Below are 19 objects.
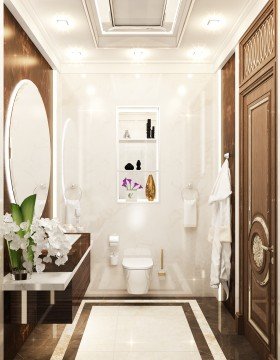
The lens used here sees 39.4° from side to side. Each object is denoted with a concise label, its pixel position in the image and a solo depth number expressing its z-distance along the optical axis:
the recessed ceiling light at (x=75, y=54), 3.97
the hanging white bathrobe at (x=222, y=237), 3.65
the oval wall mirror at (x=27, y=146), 2.70
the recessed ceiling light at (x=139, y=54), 3.99
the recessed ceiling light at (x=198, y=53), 3.92
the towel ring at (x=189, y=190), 4.35
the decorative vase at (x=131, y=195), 4.36
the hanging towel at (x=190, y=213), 4.29
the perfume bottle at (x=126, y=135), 4.44
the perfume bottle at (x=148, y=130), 4.38
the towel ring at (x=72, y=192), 4.31
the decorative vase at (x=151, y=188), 4.32
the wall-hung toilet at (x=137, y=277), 3.91
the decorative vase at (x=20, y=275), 2.42
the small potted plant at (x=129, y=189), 4.36
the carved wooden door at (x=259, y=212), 2.55
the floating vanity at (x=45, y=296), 2.37
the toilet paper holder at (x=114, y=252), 4.27
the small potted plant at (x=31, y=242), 2.39
